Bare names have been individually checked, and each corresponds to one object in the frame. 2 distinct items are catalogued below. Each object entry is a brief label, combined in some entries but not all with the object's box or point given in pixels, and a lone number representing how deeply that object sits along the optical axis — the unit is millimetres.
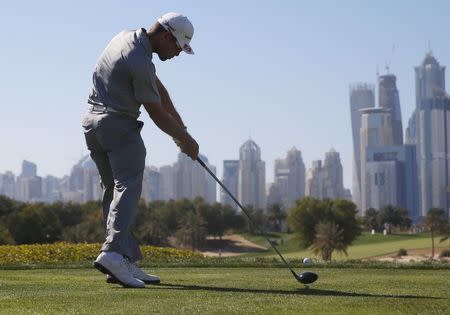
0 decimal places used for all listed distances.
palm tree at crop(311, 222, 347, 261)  102438
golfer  7395
